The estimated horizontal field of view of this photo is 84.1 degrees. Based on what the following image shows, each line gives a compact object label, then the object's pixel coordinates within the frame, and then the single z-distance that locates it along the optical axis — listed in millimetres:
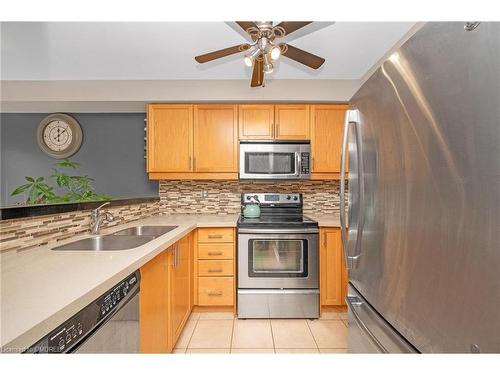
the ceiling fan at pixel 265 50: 1589
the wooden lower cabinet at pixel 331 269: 2629
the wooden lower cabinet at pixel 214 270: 2615
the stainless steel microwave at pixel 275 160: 2936
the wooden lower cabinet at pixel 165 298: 1350
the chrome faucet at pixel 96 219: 1771
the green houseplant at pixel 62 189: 2012
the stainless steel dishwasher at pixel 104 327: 702
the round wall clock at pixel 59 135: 3510
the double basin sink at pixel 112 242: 1534
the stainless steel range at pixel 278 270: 2535
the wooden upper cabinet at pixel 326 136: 3004
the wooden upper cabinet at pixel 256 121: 3008
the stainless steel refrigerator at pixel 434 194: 590
